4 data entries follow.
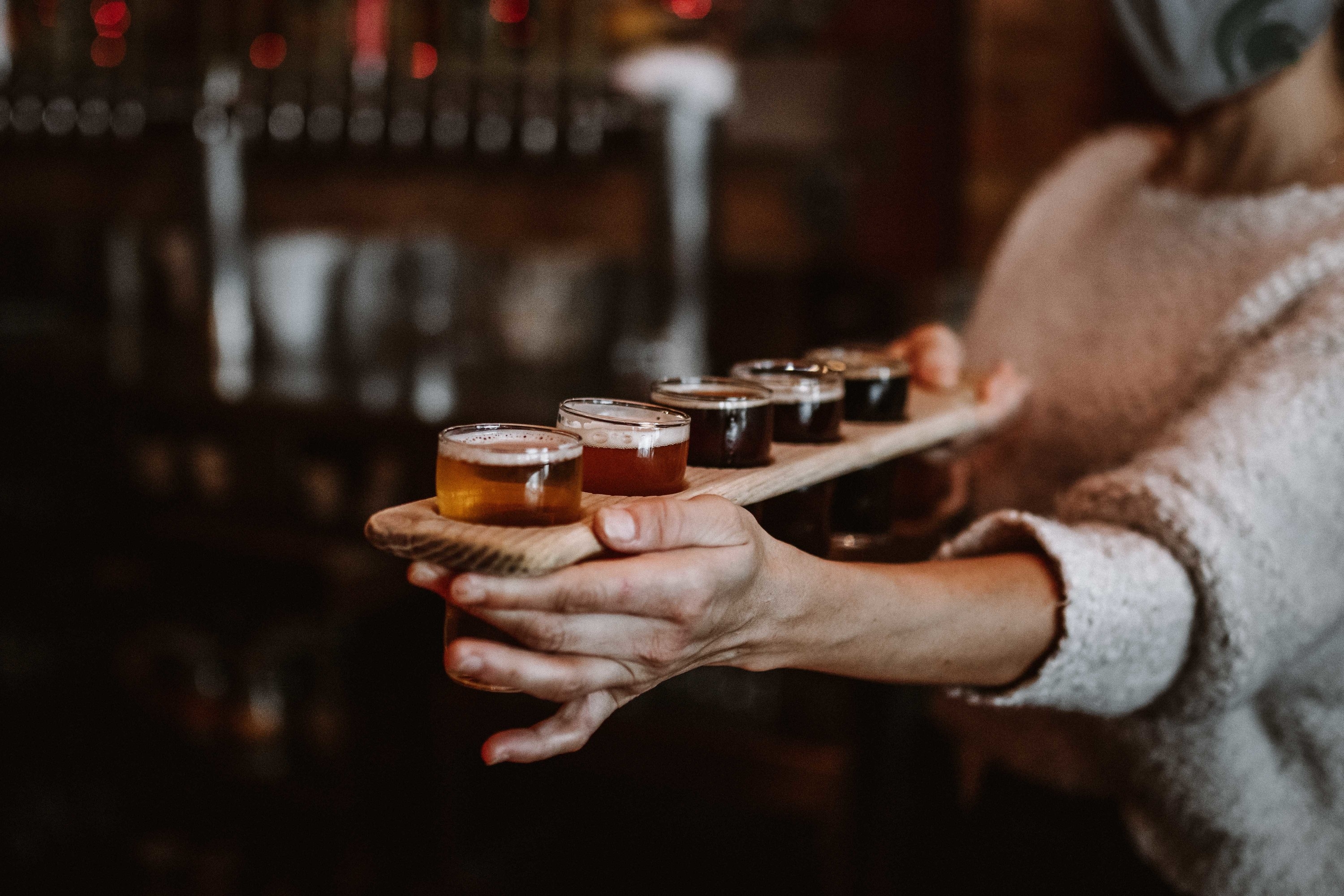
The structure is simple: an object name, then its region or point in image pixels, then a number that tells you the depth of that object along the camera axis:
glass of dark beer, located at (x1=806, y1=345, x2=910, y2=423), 1.17
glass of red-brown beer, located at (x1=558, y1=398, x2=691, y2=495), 0.85
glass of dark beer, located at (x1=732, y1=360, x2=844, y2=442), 1.05
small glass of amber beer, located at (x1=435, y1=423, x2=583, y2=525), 0.75
